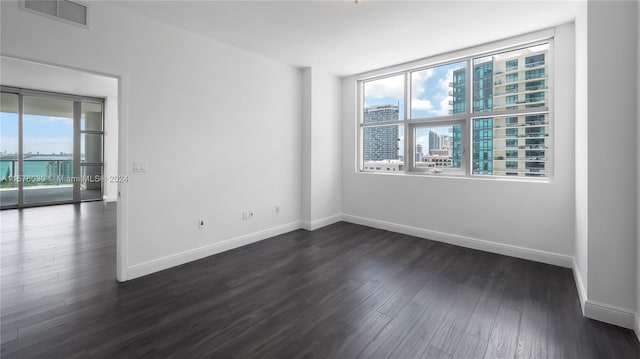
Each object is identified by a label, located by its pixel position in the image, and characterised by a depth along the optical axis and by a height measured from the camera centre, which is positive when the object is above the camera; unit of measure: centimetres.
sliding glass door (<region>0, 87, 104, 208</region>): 670 +74
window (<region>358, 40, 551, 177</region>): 365 +94
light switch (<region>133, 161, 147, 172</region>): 306 +12
